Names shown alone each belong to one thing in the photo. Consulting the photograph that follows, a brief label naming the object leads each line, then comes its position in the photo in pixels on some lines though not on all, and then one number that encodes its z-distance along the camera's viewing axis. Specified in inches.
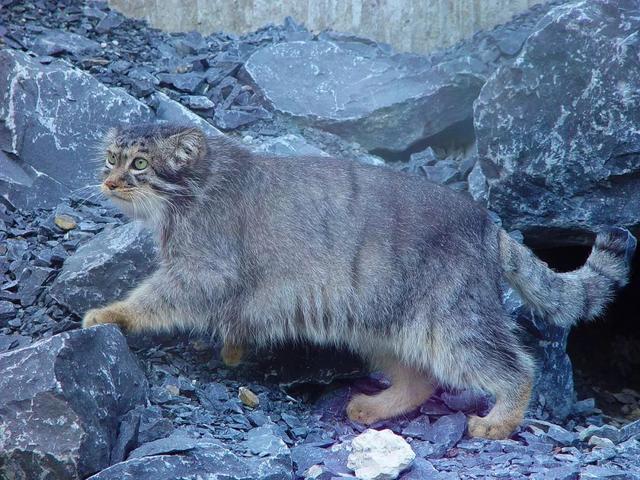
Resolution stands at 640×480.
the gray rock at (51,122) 502.0
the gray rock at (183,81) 585.3
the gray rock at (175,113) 527.2
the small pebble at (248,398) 399.5
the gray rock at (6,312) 417.1
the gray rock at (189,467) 300.5
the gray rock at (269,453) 324.5
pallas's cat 392.5
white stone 335.3
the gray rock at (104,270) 412.2
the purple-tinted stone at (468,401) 421.1
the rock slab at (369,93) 579.5
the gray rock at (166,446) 319.6
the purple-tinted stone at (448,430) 386.9
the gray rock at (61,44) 581.6
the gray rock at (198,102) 571.8
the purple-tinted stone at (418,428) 395.5
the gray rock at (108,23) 620.4
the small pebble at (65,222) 472.4
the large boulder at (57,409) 306.8
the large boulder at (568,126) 486.3
